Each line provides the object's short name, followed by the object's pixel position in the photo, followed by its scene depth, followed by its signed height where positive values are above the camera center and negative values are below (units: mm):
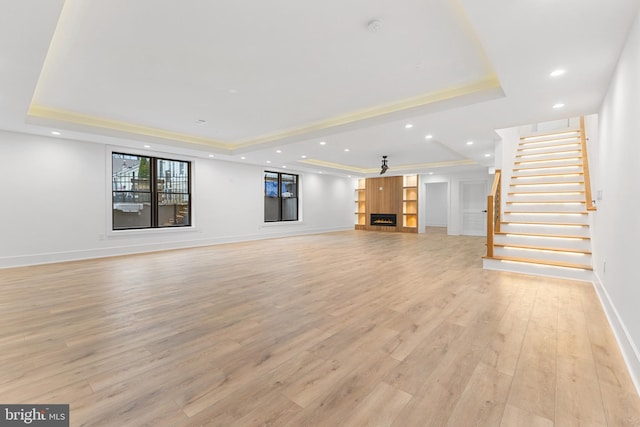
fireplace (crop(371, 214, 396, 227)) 12117 -469
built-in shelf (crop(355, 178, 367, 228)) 13477 +290
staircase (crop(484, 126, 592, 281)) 4418 -153
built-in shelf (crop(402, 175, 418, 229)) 11641 +360
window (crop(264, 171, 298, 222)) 10281 +462
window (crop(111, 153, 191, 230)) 6777 +424
